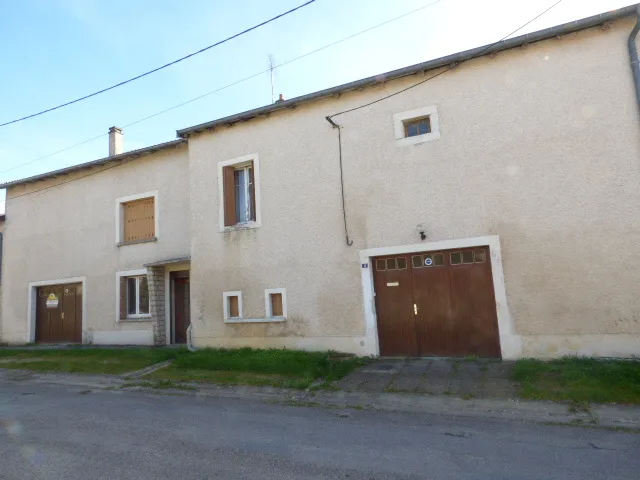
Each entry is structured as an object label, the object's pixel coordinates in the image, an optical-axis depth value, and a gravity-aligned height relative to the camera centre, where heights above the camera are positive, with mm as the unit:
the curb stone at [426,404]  5355 -1676
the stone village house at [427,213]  7742 +1655
